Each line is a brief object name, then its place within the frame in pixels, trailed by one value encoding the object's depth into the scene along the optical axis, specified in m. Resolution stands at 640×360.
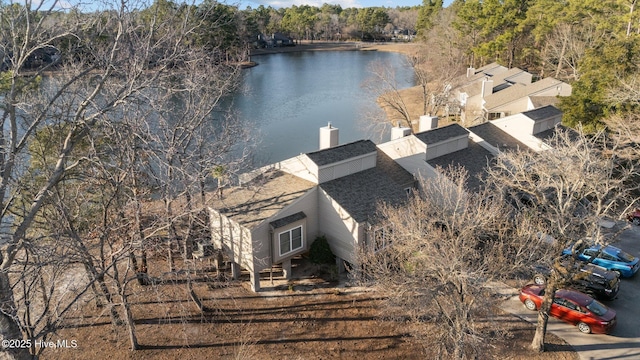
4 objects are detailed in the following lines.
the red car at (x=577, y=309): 17.11
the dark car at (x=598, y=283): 19.12
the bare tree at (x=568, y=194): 14.77
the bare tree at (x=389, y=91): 39.31
